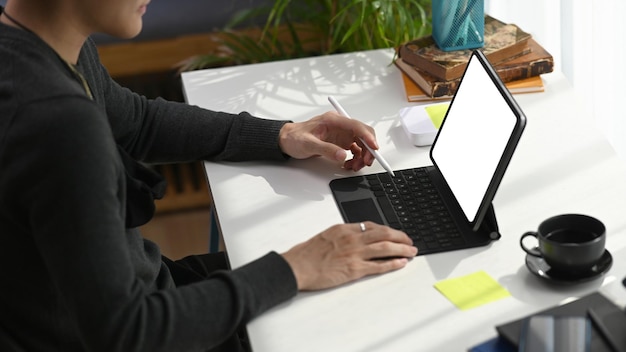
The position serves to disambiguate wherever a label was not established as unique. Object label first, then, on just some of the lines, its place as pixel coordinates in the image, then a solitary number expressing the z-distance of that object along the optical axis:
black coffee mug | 1.81
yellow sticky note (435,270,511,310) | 1.81
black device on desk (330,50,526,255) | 1.91
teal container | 2.50
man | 1.67
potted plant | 2.78
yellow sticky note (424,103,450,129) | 2.30
